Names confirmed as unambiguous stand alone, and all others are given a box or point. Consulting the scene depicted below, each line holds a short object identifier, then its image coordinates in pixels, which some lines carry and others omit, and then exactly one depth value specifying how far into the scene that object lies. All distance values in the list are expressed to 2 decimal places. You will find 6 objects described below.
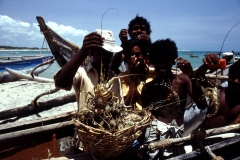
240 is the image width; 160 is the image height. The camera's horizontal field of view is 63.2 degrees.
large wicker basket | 1.51
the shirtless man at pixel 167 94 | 2.29
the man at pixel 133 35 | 3.32
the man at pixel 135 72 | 2.84
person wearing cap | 1.93
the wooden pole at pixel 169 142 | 2.00
